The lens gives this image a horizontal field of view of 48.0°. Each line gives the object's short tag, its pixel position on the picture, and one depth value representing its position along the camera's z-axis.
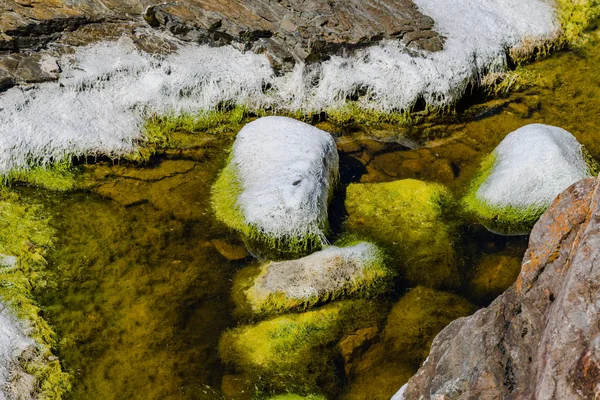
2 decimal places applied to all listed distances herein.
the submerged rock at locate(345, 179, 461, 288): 8.91
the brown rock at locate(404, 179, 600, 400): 3.75
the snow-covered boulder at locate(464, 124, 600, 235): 9.54
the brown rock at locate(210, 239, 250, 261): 8.89
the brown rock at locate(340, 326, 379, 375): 7.68
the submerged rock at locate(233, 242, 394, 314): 8.17
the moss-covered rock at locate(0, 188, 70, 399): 7.08
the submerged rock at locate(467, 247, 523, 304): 8.55
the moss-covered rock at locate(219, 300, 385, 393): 7.44
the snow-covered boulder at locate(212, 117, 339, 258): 8.92
